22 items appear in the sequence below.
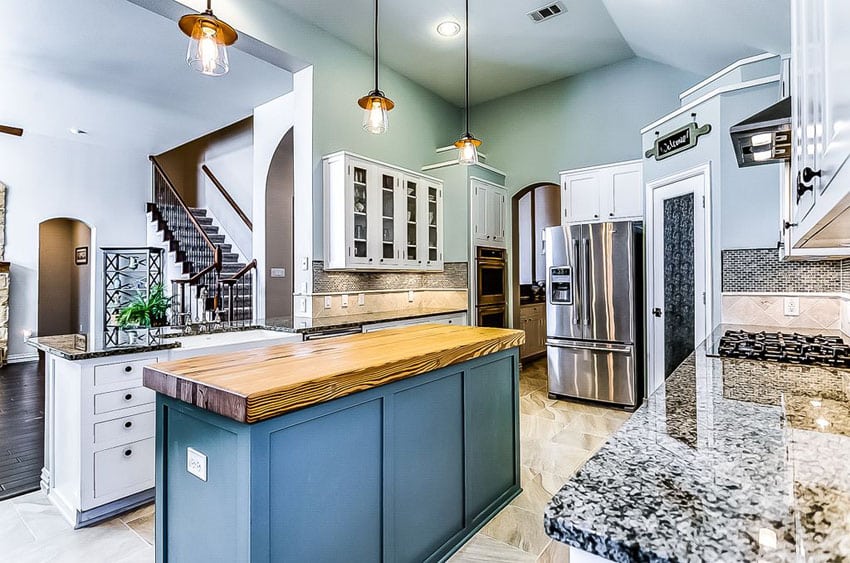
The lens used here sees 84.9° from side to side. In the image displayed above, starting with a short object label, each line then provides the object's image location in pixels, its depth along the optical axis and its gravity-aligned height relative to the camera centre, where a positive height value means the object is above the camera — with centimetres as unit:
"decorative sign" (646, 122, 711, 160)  369 +121
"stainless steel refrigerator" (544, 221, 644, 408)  438 -26
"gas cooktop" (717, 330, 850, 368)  191 -29
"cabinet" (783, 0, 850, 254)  66 +30
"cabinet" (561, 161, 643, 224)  487 +100
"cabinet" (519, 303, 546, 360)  668 -64
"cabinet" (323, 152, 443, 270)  447 +74
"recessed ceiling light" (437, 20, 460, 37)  448 +253
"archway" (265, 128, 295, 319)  566 +78
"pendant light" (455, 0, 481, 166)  330 +98
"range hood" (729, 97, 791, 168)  172 +58
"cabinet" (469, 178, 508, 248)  570 +93
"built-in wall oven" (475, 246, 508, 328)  571 -2
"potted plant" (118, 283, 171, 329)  307 -17
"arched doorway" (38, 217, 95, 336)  816 +21
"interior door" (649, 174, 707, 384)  377 +9
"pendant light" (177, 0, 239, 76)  199 +109
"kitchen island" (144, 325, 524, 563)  140 -59
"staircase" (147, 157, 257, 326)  599 +35
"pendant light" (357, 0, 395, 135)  273 +104
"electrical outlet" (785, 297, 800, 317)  308 -16
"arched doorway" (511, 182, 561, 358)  775 +103
